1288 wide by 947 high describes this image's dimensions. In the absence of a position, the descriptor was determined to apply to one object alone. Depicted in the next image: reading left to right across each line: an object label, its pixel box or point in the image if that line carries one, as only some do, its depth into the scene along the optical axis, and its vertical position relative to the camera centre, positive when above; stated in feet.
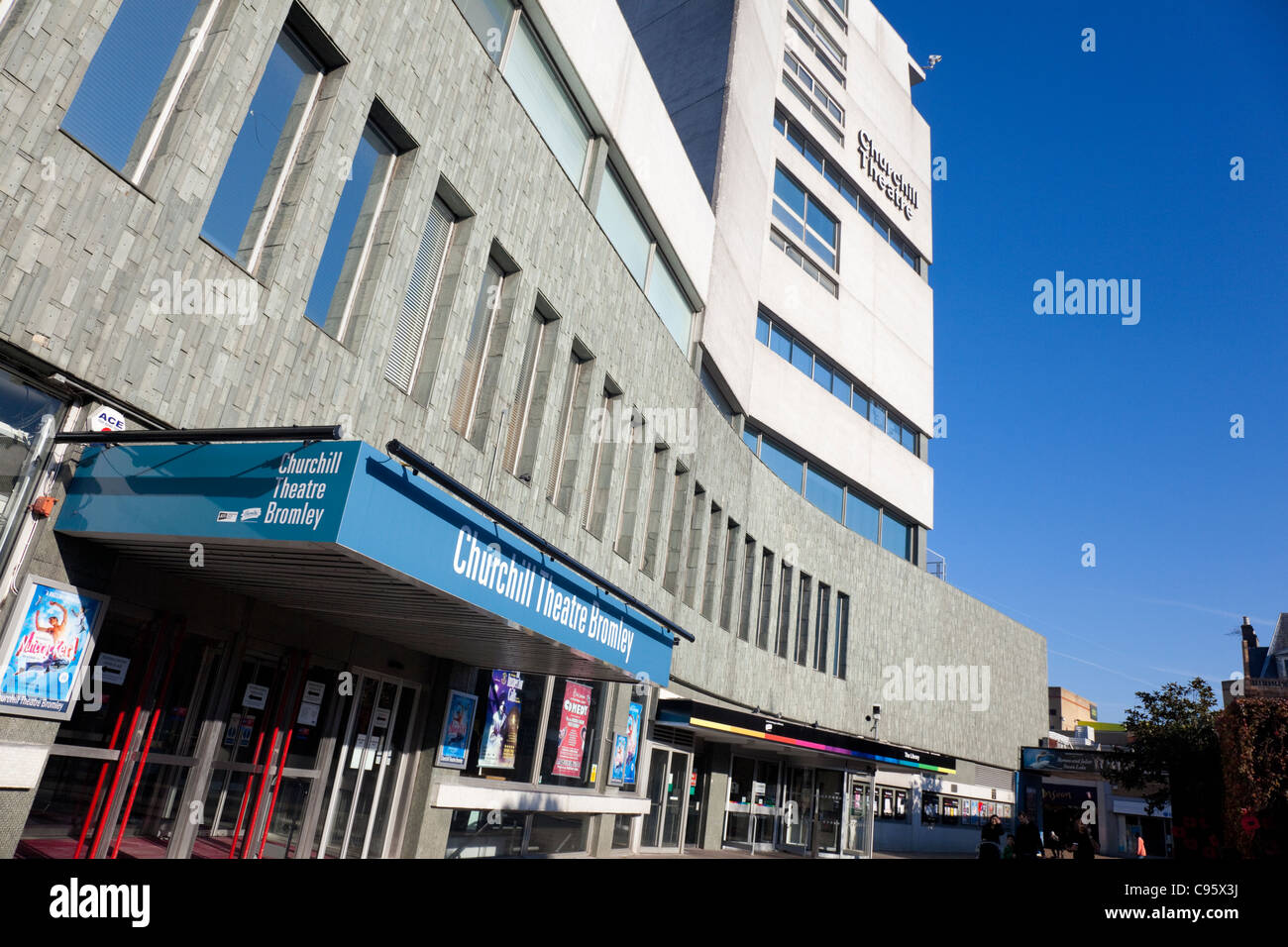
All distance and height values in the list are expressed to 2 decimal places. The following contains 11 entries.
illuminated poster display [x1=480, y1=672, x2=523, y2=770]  40.96 +1.06
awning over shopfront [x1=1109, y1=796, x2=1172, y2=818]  162.91 +4.24
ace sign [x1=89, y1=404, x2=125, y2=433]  21.80 +6.66
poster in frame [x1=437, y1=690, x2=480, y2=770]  37.68 +0.30
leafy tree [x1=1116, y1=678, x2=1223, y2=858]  82.33 +8.58
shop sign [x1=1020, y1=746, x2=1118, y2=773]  143.95 +9.69
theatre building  20.90 +9.86
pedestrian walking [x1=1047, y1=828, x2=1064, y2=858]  107.92 -3.24
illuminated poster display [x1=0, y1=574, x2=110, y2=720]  20.13 +0.82
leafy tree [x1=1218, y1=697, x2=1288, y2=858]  54.49 +4.52
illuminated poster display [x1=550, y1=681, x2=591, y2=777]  47.70 +1.34
